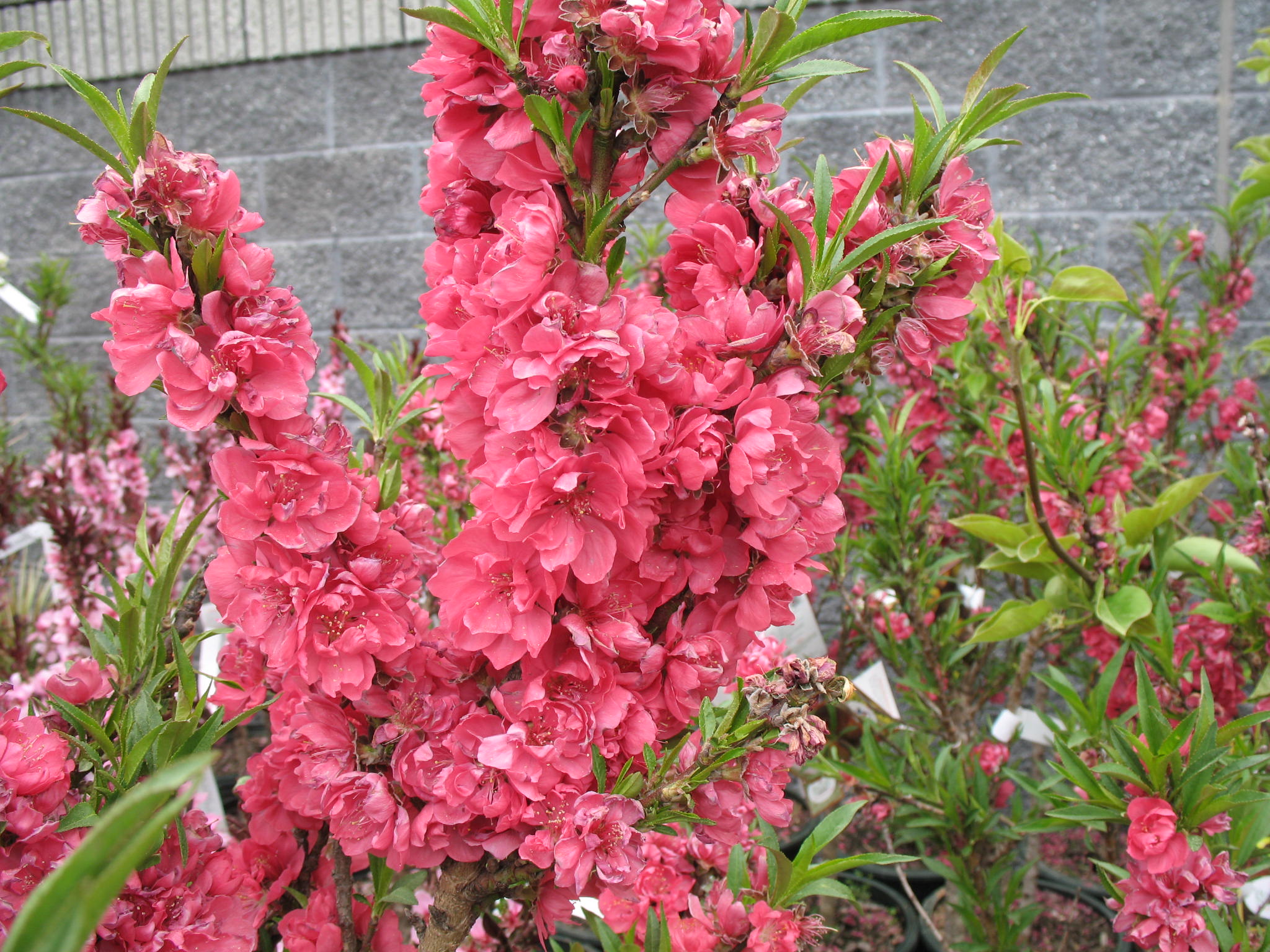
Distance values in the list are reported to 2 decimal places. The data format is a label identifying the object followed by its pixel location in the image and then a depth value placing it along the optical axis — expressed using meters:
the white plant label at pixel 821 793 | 1.33
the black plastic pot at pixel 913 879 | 1.77
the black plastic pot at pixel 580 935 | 1.46
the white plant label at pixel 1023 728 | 1.21
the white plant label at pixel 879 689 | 1.26
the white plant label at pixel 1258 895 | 0.95
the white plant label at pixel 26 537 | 1.80
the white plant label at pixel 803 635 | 1.25
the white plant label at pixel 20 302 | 0.85
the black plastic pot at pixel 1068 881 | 1.66
